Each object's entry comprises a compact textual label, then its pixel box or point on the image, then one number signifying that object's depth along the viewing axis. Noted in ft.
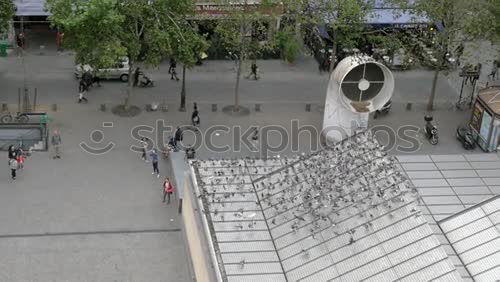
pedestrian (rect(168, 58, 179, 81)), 153.69
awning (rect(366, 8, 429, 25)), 157.28
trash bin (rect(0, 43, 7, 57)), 159.43
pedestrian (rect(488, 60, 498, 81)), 160.17
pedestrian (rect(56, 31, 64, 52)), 162.61
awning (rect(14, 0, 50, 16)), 158.30
